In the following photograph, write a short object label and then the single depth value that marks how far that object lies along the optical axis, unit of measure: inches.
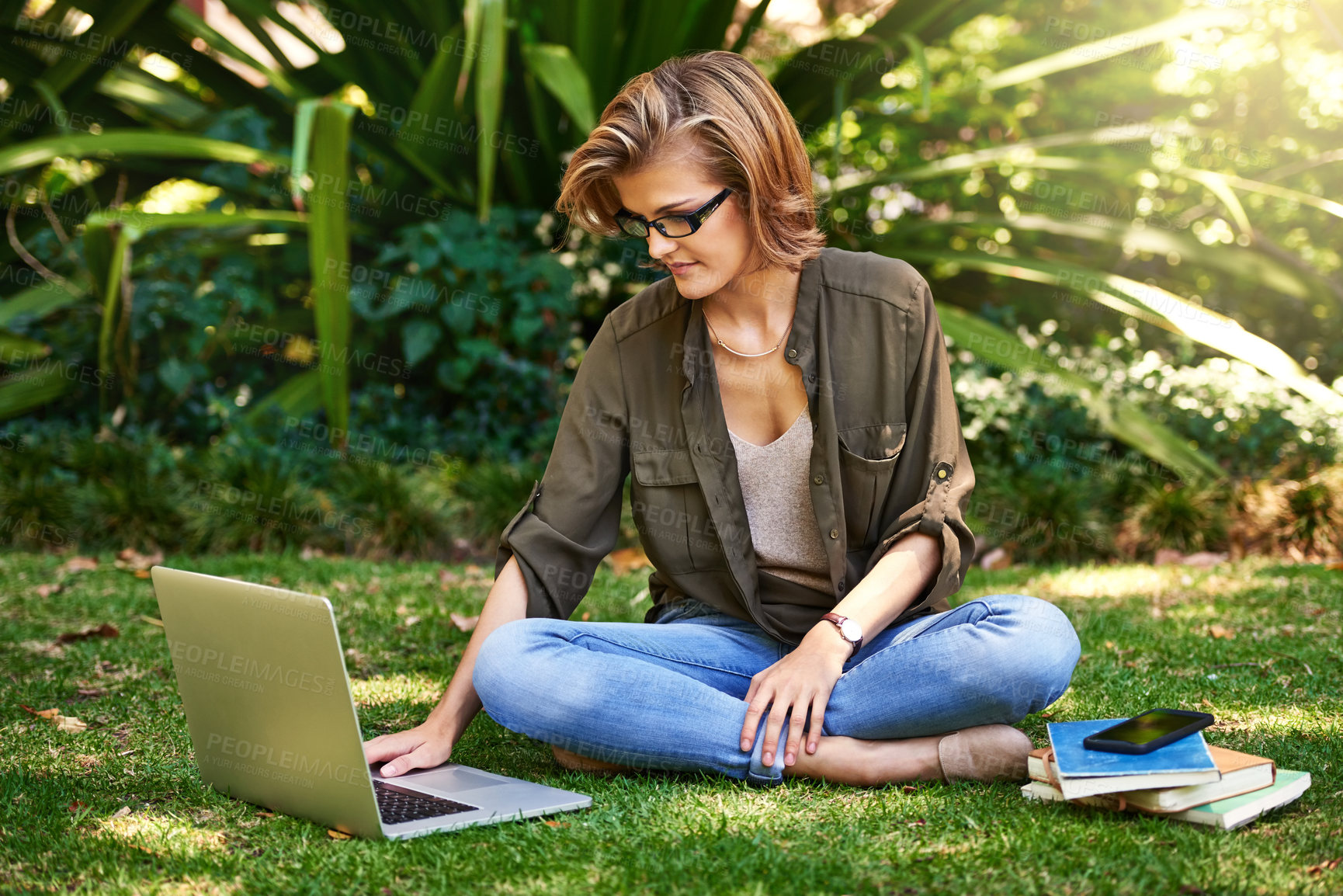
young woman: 75.7
